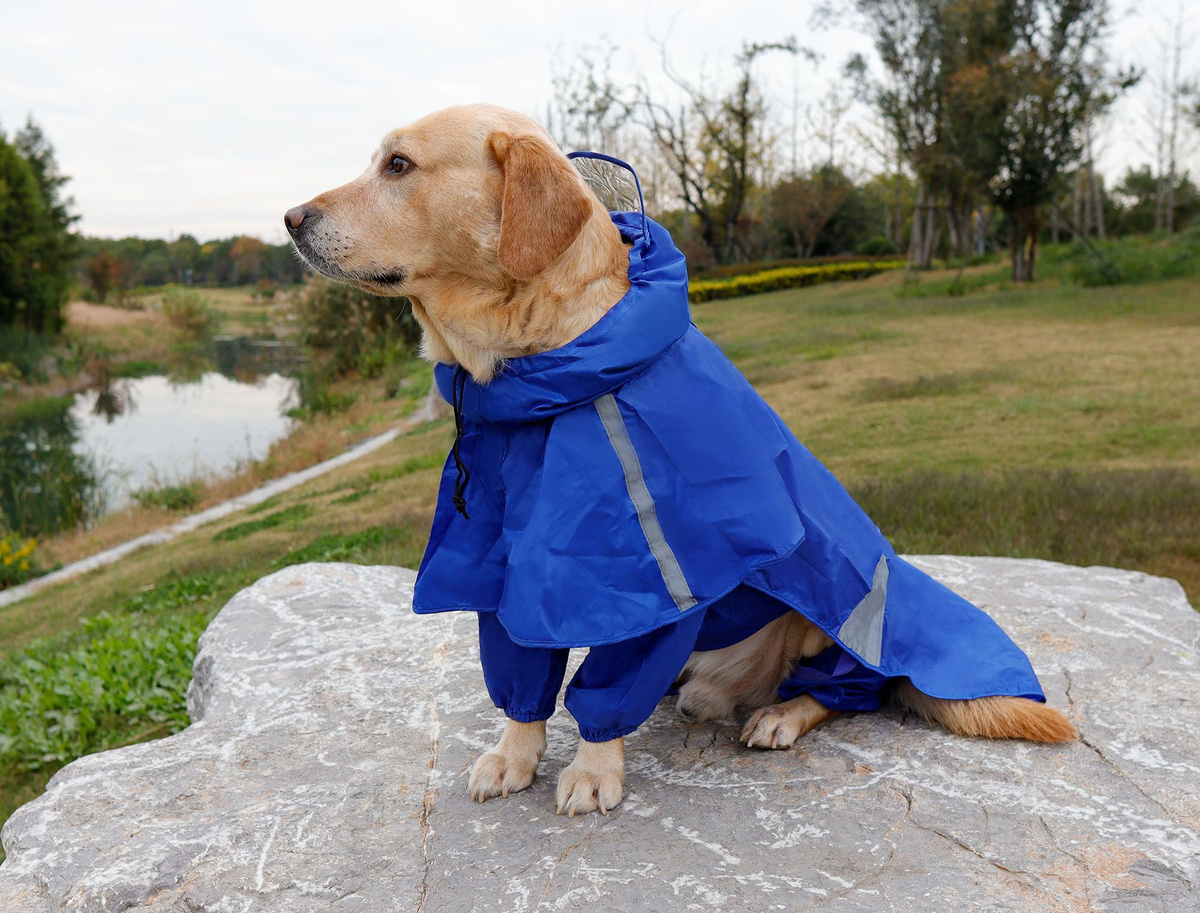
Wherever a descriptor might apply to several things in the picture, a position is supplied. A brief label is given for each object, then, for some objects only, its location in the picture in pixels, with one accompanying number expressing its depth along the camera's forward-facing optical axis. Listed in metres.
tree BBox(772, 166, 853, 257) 48.53
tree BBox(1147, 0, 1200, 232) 36.50
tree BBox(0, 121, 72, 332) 37.69
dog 2.43
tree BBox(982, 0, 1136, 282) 21.86
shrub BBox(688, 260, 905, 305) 35.54
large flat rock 2.27
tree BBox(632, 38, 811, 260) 37.84
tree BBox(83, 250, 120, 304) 59.97
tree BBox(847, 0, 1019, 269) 23.19
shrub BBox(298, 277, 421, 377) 25.53
